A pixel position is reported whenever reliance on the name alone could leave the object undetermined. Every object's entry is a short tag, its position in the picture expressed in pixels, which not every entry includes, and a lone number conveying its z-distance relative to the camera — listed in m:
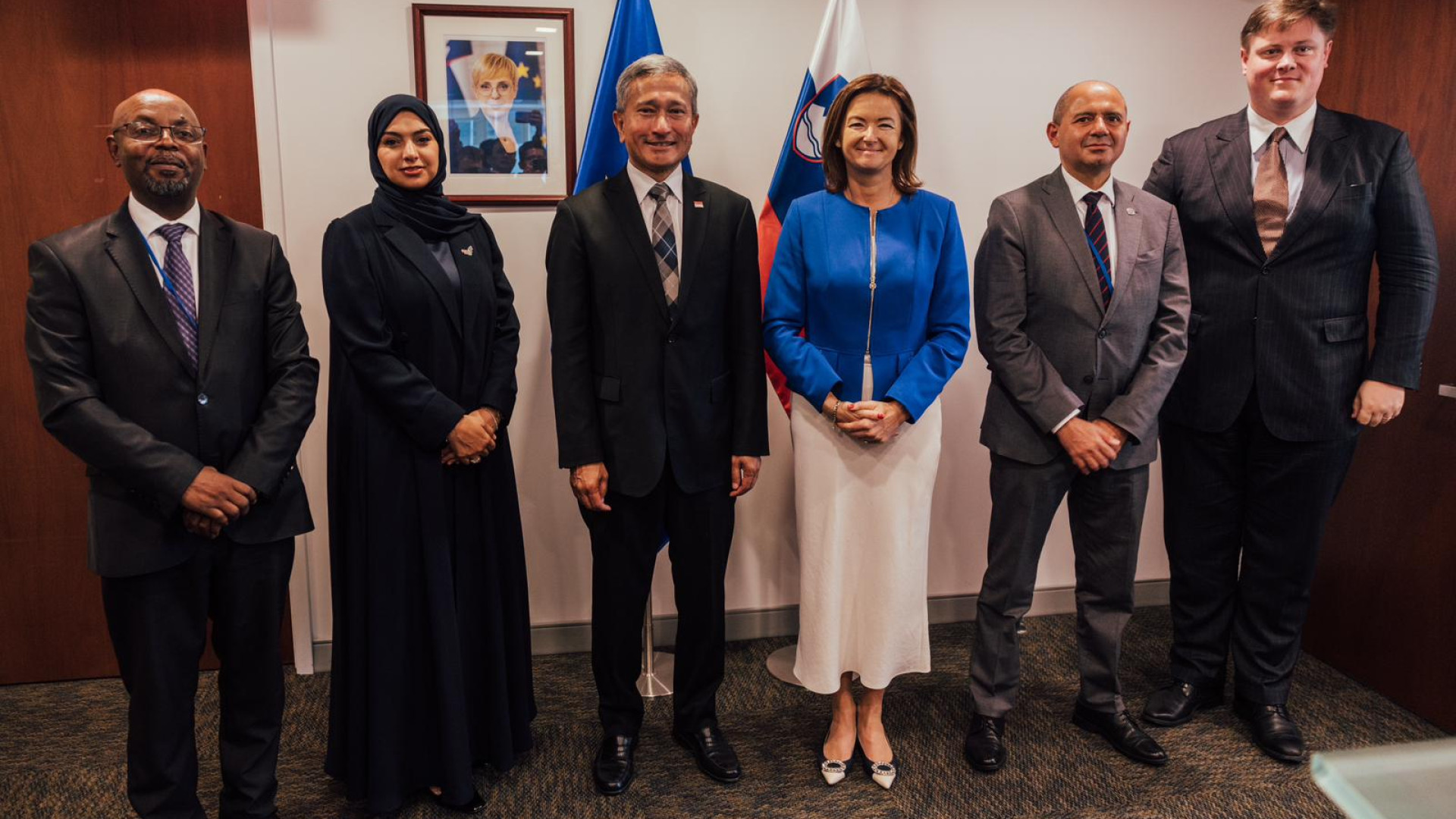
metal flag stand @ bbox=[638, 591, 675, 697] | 2.95
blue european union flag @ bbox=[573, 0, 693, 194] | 2.72
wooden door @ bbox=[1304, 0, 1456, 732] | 2.74
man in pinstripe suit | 2.45
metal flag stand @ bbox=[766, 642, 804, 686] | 3.04
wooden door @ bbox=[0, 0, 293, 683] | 2.70
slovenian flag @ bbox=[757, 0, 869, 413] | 2.90
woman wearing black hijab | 2.11
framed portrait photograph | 2.81
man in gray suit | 2.36
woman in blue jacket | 2.26
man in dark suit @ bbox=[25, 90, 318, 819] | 1.86
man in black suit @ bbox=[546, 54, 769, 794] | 2.23
